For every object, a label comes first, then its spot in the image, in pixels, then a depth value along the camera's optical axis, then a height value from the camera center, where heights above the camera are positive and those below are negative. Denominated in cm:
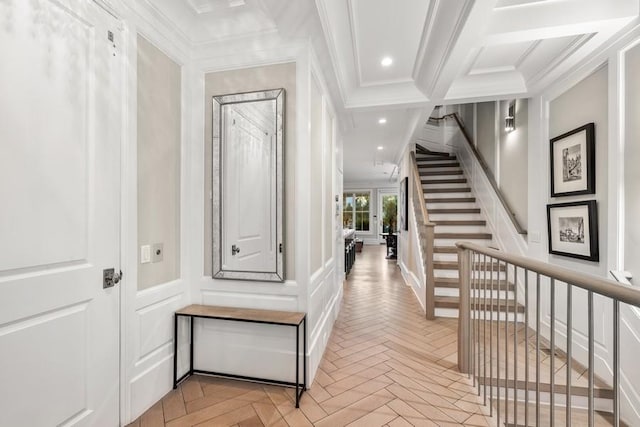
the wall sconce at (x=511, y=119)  356 +112
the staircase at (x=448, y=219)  378 -11
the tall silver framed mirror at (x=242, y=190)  218 +16
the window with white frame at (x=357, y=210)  1218 +9
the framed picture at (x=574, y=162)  236 +43
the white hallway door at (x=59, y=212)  120 +0
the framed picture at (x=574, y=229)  233 -15
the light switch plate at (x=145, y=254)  184 -26
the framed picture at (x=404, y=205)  572 +14
